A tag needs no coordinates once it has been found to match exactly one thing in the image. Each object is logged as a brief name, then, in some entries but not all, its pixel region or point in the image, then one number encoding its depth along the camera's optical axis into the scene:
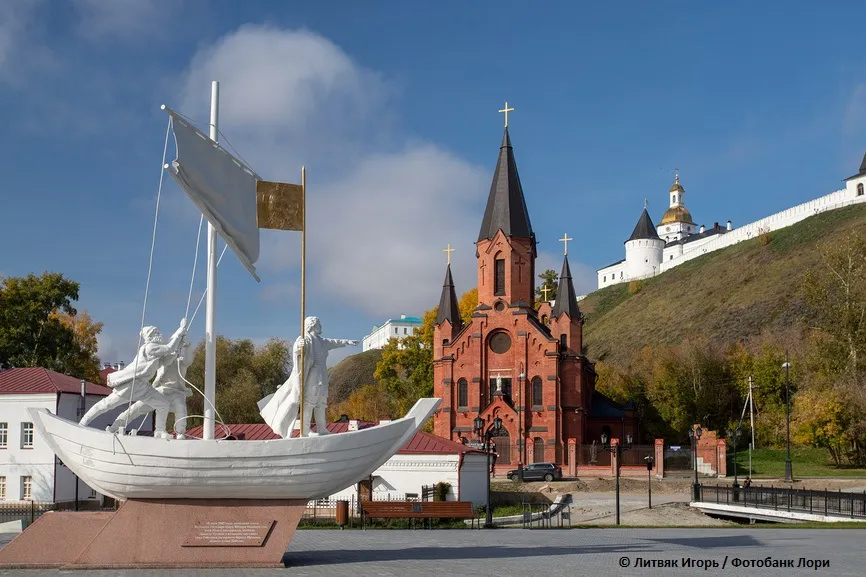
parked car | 47.44
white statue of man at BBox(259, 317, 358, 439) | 16.77
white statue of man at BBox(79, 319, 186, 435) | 16.23
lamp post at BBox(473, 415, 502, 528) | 28.56
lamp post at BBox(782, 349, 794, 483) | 43.13
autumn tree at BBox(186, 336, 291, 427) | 54.50
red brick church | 56.09
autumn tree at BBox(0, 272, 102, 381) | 48.91
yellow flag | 17.30
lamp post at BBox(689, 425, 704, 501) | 35.19
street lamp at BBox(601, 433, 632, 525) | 49.16
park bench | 25.81
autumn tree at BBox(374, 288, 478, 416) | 71.44
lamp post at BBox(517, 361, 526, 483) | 53.72
